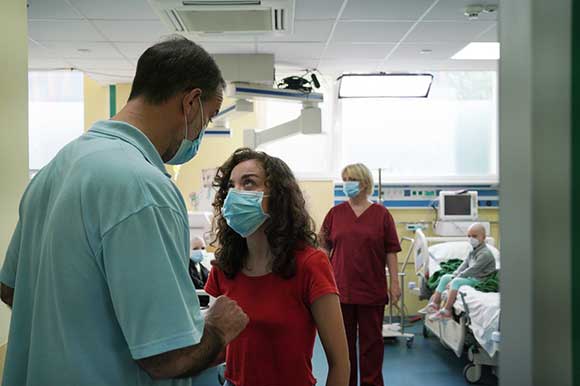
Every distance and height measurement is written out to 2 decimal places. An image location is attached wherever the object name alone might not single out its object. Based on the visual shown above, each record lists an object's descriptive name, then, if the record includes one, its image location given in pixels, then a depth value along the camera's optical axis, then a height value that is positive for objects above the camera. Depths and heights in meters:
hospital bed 4.08 -1.08
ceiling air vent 3.36 +1.12
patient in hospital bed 4.88 -0.78
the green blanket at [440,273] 5.54 -0.84
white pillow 5.95 -0.67
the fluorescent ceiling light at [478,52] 5.18 +1.31
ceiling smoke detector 3.93 +1.27
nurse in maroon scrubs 3.58 -0.50
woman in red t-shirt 1.64 -0.29
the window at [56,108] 7.00 +1.03
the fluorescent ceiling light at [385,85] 5.13 +0.97
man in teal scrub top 0.98 -0.16
